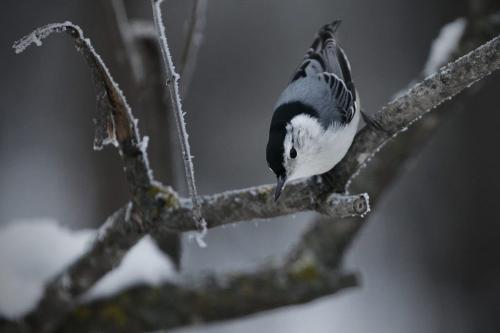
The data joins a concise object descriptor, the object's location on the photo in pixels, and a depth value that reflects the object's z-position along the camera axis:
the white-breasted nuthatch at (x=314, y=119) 3.45
